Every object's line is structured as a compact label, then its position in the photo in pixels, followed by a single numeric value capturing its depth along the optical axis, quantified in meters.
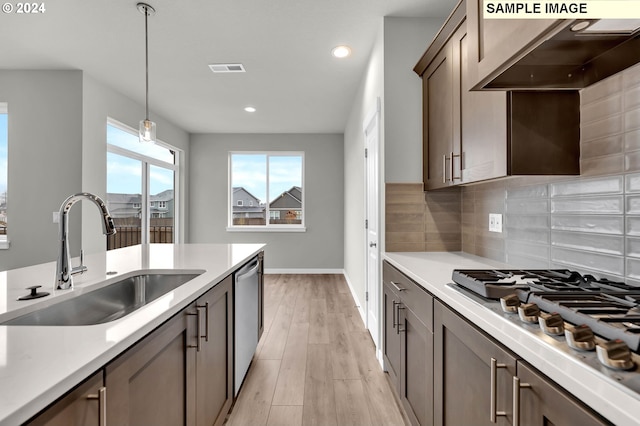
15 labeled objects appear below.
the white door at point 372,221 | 2.71
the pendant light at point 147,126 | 2.48
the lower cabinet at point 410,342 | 1.44
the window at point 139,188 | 4.38
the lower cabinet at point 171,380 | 0.68
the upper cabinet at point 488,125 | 1.41
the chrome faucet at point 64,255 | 1.20
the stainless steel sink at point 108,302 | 1.09
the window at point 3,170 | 3.75
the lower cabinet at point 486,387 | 0.67
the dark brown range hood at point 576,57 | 0.94
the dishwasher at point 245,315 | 1.94
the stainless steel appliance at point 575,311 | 0.59
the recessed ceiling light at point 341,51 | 3.04
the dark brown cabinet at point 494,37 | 0.92
